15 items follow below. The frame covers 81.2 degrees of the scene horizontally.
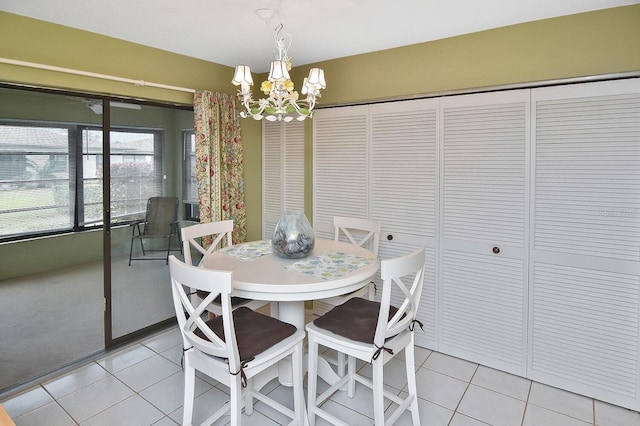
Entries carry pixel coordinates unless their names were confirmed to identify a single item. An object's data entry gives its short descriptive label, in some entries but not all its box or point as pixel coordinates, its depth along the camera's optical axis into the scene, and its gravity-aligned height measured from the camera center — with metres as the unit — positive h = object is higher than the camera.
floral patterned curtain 3.28 +0.44
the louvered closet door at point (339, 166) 3.25 +0.38
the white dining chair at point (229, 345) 1.67 -0.68
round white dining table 1.90 -0.39
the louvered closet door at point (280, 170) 3.70 +0.38
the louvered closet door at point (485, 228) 2.56 -0.14
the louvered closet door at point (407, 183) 2.91 +0.20
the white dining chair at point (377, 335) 1.81 -0.67
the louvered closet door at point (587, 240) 2.23 -0.20
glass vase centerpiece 2.40 -0.19
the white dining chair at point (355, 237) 2.57 -0.25
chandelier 2.08 +0.66
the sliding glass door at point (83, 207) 2.86 +0.00
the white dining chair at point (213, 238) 2.53 -0.25
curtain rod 2.25 +0.92
